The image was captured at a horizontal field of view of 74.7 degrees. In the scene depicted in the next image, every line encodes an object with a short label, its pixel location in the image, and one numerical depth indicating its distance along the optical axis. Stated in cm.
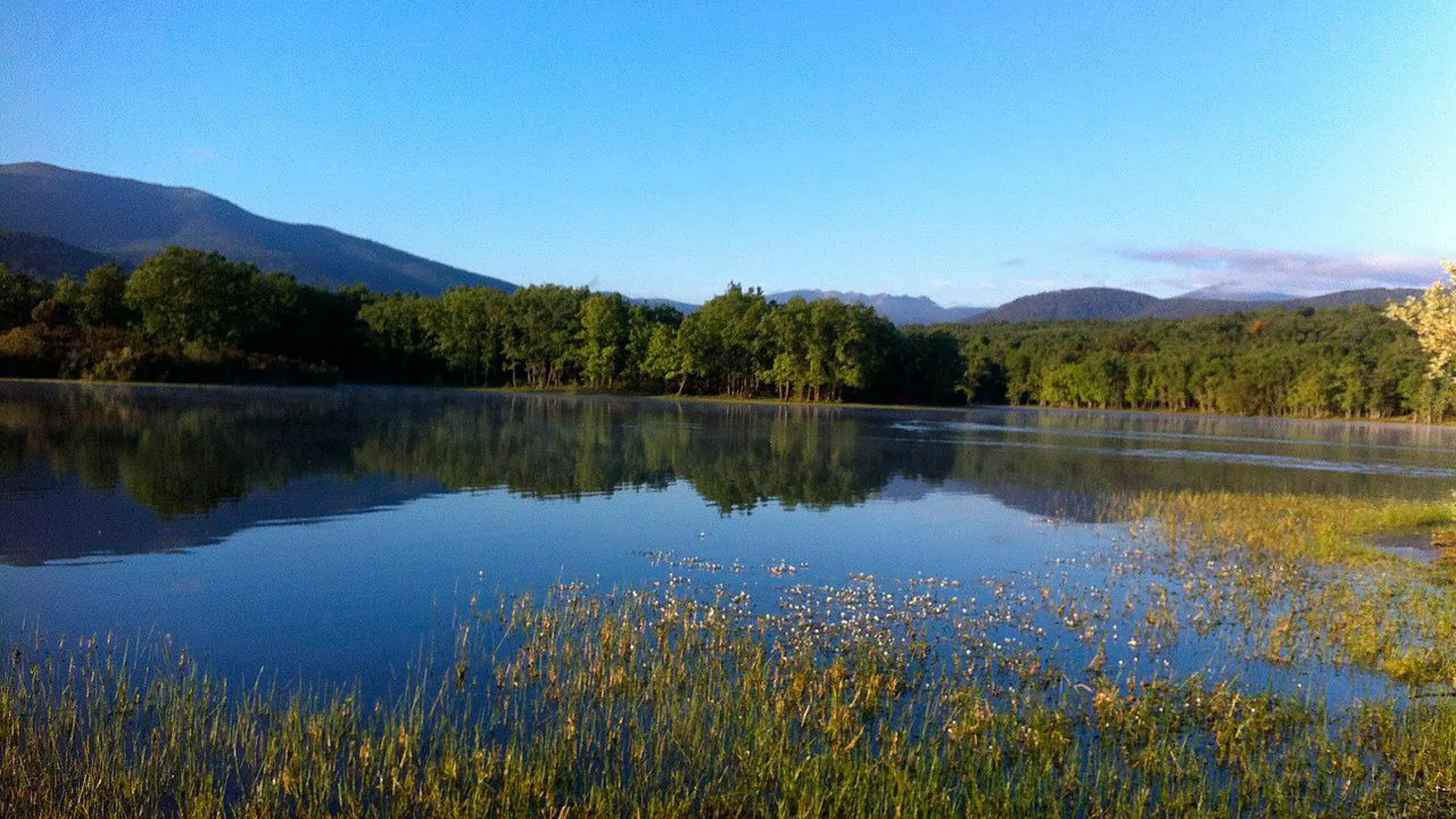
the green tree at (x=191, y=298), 9900
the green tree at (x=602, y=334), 12556
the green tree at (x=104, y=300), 9850
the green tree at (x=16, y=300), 9188
